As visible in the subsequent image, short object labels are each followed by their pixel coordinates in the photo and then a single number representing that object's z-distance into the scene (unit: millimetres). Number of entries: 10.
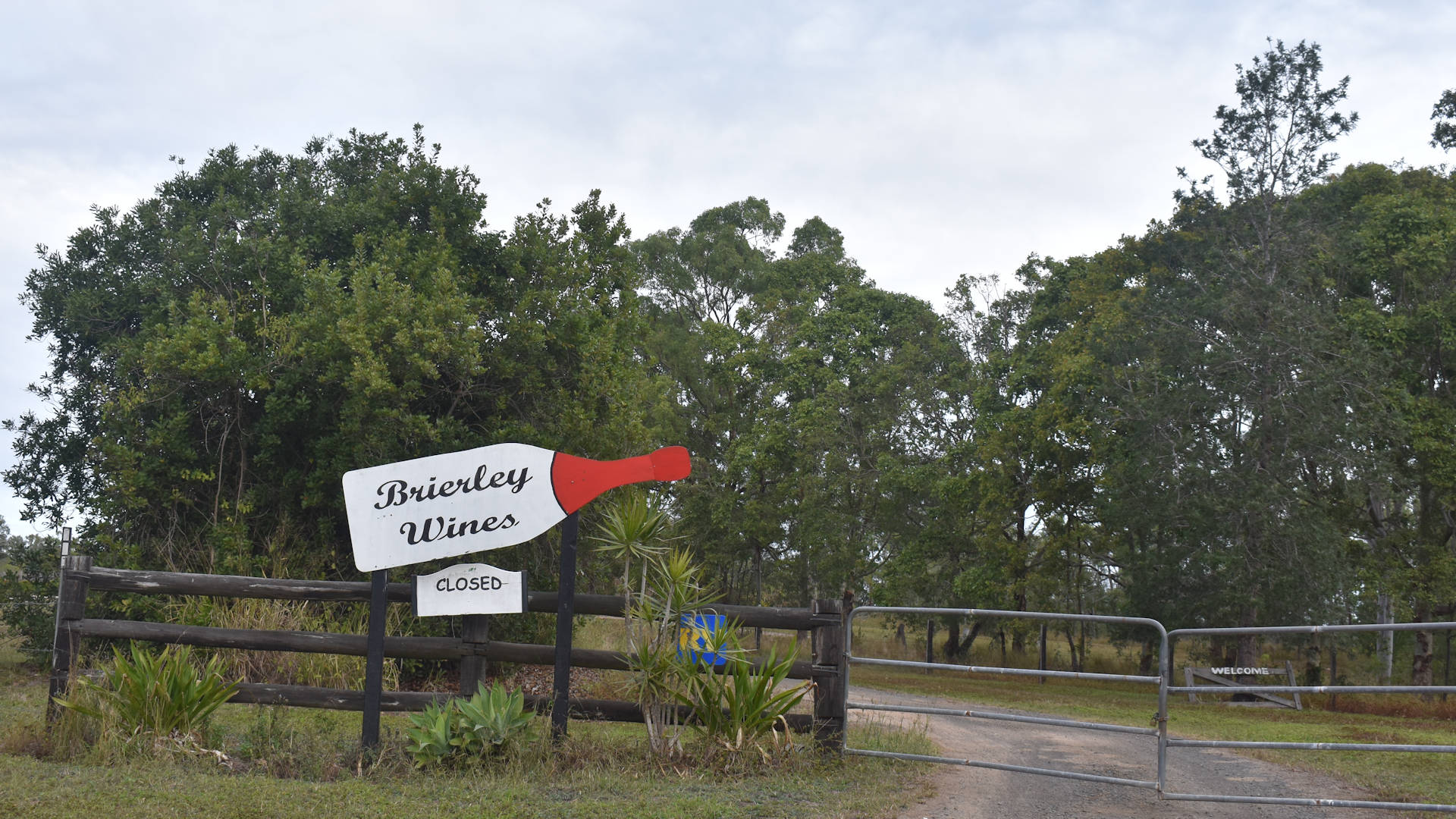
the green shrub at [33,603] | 13703
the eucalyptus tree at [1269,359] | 19672
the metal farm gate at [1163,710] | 5836
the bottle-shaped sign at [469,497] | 7438
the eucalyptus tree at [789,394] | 29656
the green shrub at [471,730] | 6805
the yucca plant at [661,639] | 7195
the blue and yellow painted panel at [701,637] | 7227
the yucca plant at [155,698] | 7000
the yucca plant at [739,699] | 7141
